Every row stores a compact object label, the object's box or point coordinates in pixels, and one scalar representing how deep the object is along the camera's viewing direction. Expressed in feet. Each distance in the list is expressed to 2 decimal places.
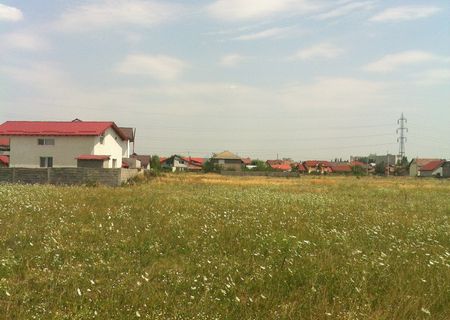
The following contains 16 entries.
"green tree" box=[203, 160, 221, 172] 279.49
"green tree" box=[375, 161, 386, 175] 330.79
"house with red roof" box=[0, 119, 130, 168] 136.46
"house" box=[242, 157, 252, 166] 386.48
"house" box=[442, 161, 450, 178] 306.49
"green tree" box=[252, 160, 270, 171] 292.22
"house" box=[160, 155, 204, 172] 349.20
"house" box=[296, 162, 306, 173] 345.23
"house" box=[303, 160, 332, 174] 343.22
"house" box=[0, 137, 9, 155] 210.59
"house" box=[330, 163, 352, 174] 347.85
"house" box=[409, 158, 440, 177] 337.93
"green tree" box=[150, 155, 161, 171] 271.28
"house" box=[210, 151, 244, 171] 359.66
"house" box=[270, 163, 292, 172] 361.10
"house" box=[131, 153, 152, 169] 264.72
